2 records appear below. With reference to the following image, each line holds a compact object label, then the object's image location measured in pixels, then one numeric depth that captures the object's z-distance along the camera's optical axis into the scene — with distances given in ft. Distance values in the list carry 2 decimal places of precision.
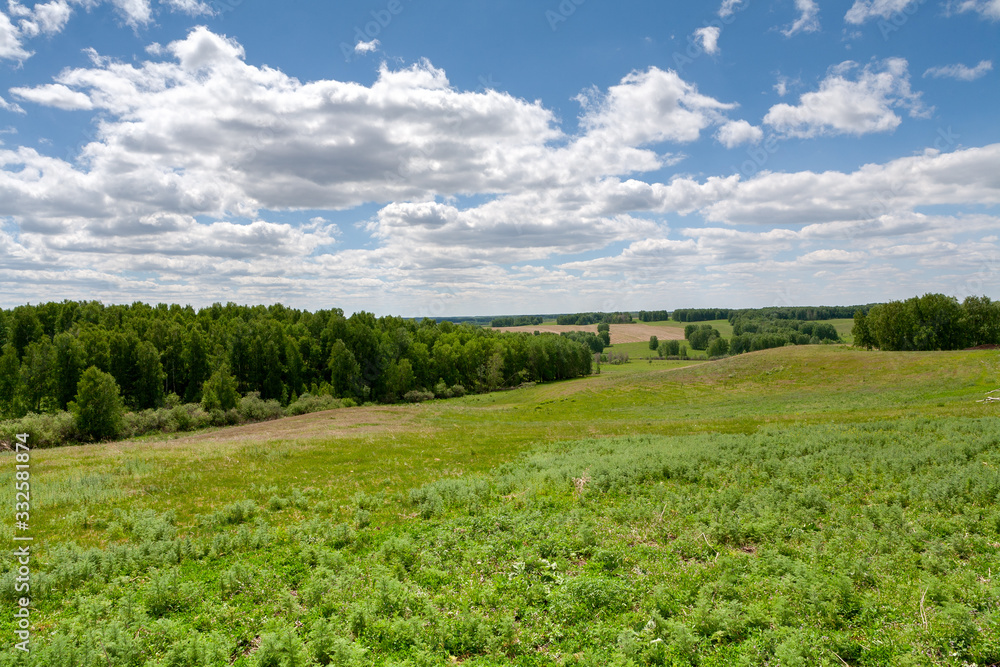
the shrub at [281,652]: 23.41
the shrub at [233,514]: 45.98
